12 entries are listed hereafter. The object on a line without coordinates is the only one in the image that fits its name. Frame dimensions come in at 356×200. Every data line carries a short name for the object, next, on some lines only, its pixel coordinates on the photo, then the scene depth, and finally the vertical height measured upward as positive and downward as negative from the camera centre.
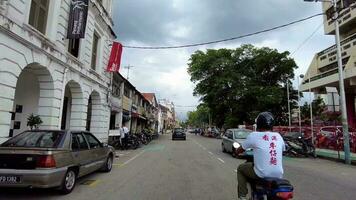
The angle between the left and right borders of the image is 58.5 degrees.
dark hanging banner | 15.42 +5.65
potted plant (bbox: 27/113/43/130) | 12.42 +0.45
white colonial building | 10.89 +3.03
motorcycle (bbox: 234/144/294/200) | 4.15 -0.69
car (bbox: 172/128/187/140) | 41.06 +0.23
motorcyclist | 4.63 -0.22
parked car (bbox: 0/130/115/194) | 6.57 -0.59
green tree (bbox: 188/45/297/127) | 45.31 +8.35
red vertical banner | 22.62 +5.53
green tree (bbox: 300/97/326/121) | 50.00 +4.73
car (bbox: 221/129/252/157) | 17.48 -0.10
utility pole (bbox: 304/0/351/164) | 15.73 +2.10
